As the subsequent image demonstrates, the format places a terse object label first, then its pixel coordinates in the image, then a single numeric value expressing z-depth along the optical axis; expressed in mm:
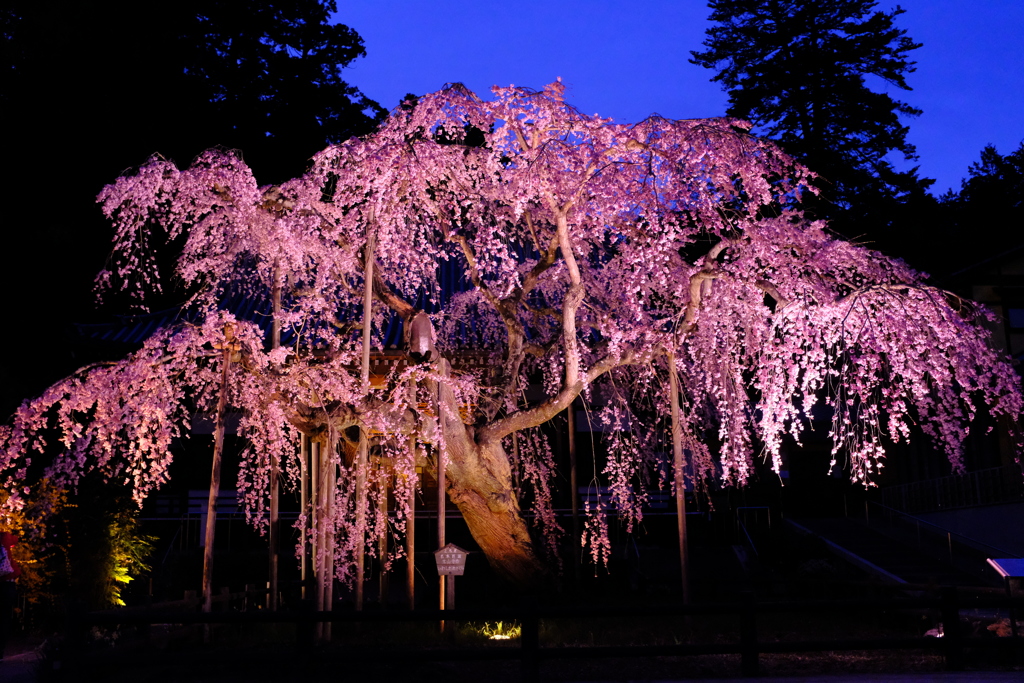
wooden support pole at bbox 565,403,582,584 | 13741
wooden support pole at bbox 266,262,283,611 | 10336
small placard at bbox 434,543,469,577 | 9906
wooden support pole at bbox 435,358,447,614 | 10266
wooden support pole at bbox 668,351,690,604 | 10908
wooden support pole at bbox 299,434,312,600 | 10960
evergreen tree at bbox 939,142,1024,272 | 27688
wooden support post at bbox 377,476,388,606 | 11648
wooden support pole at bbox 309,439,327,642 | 9453
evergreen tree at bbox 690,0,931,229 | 29281
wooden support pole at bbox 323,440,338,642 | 9859
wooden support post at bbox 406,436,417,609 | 10555
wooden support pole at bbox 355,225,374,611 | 9945
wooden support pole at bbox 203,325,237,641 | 9234
